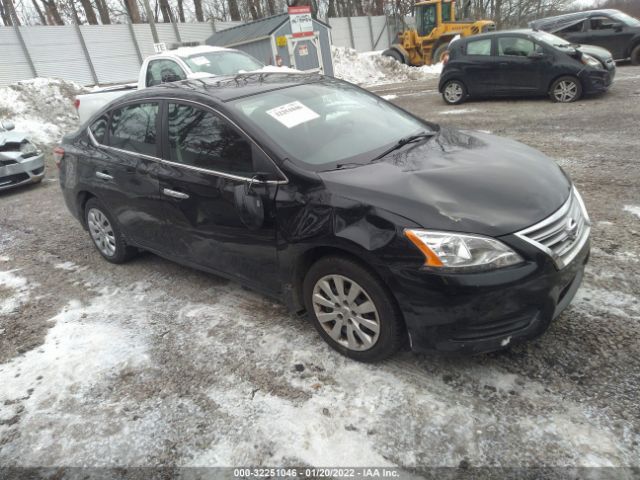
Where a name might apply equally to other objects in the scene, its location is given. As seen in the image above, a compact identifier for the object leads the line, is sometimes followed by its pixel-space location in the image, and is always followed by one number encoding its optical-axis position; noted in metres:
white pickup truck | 8.86
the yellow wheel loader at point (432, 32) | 18.39
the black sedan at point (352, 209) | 2.27
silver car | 7.71
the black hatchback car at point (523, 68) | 9.23
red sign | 15.16
